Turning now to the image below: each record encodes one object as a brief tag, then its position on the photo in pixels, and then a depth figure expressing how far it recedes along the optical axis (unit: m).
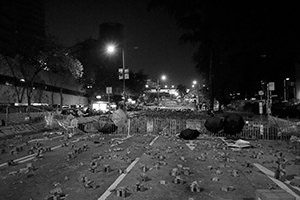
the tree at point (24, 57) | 30.61
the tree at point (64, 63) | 32.87
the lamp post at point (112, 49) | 25.85
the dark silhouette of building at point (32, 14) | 140.00
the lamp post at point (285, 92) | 65.08
